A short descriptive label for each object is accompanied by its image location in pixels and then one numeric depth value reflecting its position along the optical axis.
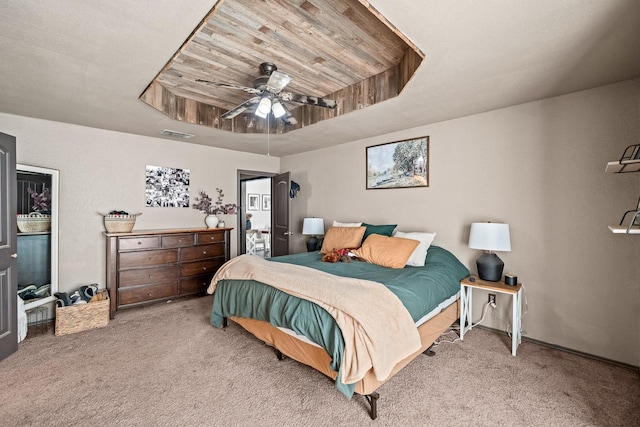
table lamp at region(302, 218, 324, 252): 4.64
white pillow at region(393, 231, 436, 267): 3.10
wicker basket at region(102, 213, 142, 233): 3.60
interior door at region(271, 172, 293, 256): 5.02
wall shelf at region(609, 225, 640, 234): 1.60
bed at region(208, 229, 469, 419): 1.81
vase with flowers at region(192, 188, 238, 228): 4.59
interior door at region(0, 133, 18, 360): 2.56
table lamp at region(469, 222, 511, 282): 2.77
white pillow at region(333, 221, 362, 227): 4.11
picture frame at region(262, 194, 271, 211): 8.54
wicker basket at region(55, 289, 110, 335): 3.01
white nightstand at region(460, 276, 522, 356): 2.61
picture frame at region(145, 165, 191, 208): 4.23
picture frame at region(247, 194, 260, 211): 8.29
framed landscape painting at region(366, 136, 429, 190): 3.70
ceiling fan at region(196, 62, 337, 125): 2.27
